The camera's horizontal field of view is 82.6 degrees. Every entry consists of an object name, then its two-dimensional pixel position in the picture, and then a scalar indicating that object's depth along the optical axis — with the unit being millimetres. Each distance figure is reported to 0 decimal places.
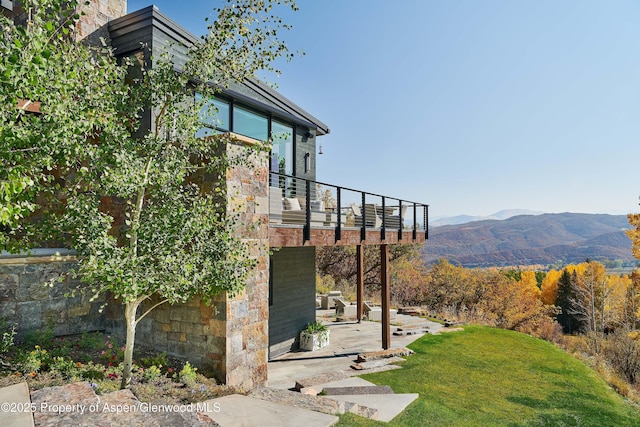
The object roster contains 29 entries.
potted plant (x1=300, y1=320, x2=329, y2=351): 11195
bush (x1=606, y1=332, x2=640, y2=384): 13141
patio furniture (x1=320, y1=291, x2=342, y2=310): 17891
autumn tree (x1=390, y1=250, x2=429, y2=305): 26033
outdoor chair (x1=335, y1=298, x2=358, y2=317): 15891
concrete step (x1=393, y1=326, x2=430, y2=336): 13328
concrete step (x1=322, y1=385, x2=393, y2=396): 7293
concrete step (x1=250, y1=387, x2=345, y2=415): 5348
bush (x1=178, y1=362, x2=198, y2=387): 5559
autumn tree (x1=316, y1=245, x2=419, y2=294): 26734
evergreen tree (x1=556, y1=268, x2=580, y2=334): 40625
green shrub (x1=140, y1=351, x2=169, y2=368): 6012
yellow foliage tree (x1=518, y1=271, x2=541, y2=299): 49688
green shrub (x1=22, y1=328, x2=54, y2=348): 6070
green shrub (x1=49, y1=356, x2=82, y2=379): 5121
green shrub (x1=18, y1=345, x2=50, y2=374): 5078
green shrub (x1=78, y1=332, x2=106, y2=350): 6379
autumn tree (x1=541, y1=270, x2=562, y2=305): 49562
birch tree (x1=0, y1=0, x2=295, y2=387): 4059
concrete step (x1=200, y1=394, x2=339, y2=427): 4613
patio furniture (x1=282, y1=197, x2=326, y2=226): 8133
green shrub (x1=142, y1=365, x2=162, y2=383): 5480
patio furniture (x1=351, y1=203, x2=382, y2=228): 10928
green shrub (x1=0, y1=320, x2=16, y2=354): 5570
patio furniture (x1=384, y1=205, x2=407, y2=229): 11685
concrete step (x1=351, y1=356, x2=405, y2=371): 9440
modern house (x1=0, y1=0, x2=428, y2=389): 6109
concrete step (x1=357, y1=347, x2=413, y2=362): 10058
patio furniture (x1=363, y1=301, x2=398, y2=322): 15664
